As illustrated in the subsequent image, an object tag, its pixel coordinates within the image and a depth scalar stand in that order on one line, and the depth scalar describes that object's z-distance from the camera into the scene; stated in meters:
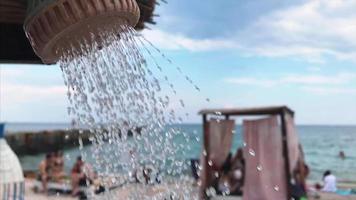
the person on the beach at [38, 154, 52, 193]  17.58
